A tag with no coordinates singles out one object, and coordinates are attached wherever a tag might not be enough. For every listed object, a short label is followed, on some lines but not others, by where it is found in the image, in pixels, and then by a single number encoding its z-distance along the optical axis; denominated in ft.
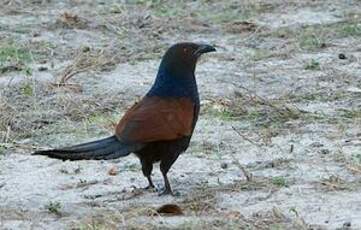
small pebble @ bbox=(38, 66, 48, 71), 63.21
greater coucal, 42.32
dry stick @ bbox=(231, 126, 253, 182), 44.19
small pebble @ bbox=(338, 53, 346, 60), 63.63
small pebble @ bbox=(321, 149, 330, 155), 47.94
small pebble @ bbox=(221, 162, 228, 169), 46.73
